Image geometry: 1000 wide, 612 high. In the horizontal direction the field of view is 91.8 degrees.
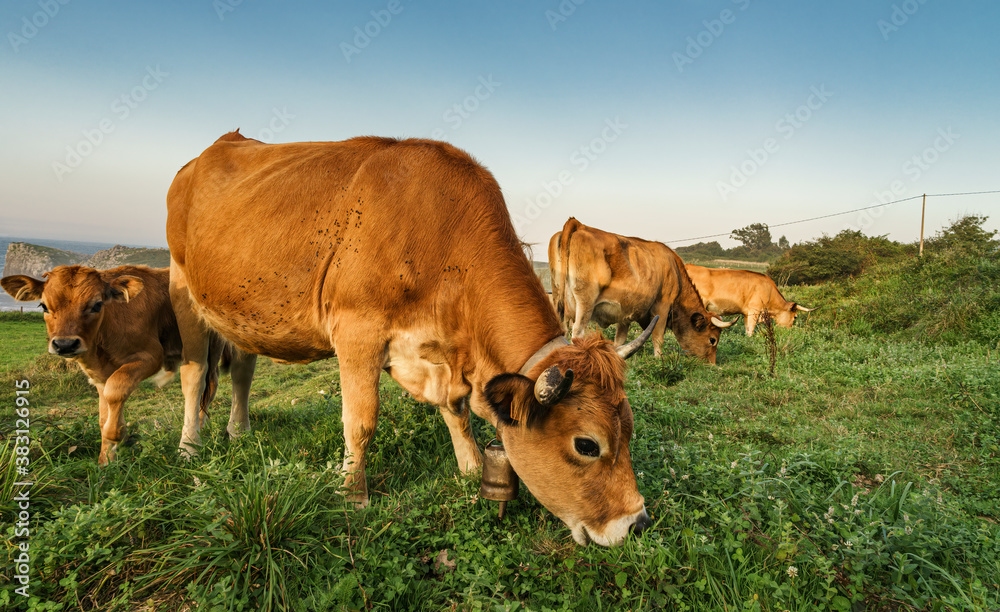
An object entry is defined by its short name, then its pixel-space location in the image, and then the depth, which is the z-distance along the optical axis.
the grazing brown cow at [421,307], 2.98
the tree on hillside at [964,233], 22.91
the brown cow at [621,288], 10.12
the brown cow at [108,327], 4.71
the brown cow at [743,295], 14.92
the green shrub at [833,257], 27.38
